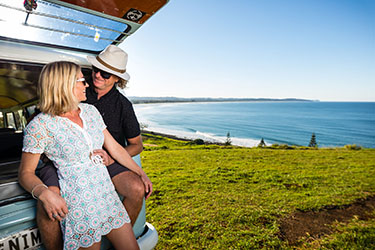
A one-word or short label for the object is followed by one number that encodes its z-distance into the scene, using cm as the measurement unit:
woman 150
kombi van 145
